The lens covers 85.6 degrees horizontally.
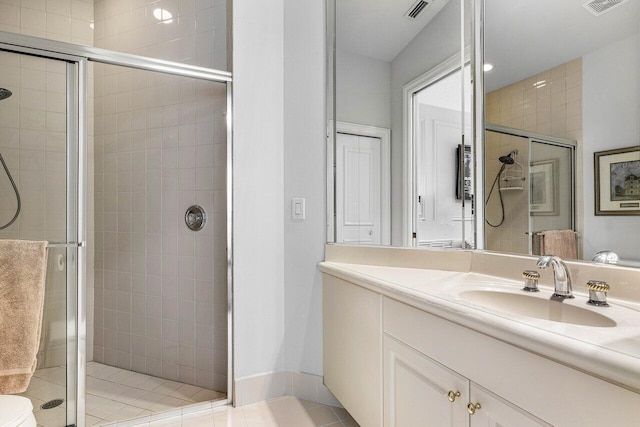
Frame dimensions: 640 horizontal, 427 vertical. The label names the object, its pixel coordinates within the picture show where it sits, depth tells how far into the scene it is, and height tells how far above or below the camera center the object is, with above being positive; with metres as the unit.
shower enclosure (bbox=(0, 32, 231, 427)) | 1.52 -0.02
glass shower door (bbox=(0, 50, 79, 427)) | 1.49 +0.11
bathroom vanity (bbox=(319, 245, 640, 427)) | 0.64 -0.32
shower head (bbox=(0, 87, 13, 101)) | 1.47 +0.52
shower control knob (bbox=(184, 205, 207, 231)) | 2.12 -0.01
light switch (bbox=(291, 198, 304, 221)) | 1.92 +0.04
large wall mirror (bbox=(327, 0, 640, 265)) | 1.04 +0.35
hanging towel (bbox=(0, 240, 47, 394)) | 1.43 -0.39
